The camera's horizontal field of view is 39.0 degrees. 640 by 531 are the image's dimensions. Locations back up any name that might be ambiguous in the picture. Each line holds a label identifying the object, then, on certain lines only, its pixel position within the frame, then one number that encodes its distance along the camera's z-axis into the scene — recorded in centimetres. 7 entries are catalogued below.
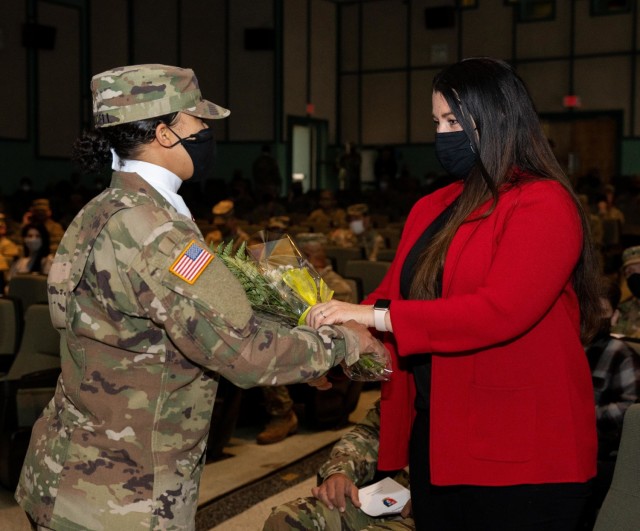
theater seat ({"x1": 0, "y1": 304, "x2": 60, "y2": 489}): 414
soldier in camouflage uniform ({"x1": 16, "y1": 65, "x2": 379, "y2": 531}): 165
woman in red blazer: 176
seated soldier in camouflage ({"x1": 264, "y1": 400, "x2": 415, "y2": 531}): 269
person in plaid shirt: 309
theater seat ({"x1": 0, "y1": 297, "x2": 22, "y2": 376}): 499
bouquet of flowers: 202
